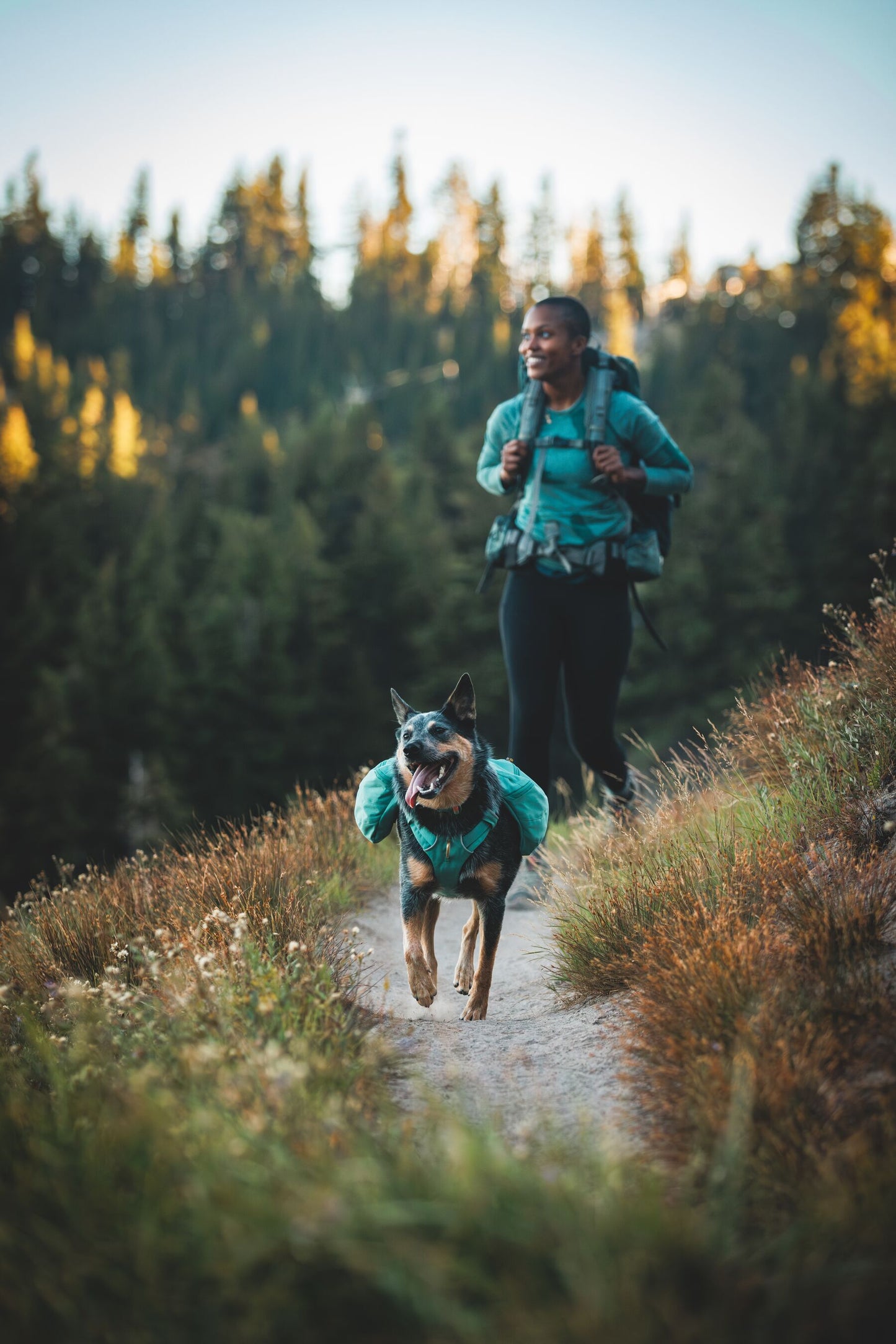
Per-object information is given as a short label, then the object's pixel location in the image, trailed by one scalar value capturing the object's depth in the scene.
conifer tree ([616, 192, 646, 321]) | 75.06
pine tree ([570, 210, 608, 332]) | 74.75
